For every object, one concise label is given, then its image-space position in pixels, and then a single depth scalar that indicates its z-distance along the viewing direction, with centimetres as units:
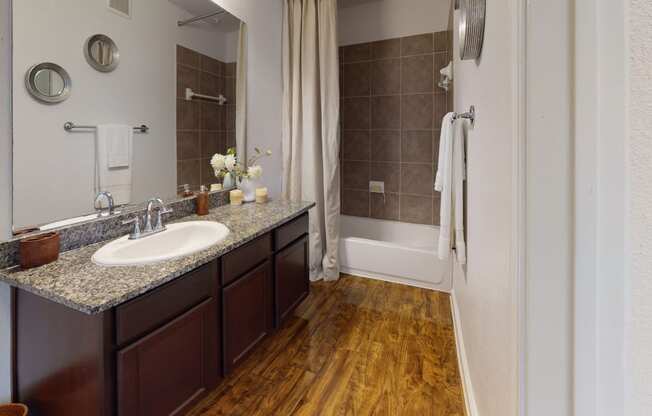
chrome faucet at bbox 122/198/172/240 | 149
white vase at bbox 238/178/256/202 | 232
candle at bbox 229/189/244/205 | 226
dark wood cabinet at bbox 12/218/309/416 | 98
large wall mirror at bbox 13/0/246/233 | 123
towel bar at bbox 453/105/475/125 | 137
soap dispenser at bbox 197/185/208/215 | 196
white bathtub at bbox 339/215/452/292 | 266
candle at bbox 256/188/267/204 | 233
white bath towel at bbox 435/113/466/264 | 174
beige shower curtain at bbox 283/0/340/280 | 270
